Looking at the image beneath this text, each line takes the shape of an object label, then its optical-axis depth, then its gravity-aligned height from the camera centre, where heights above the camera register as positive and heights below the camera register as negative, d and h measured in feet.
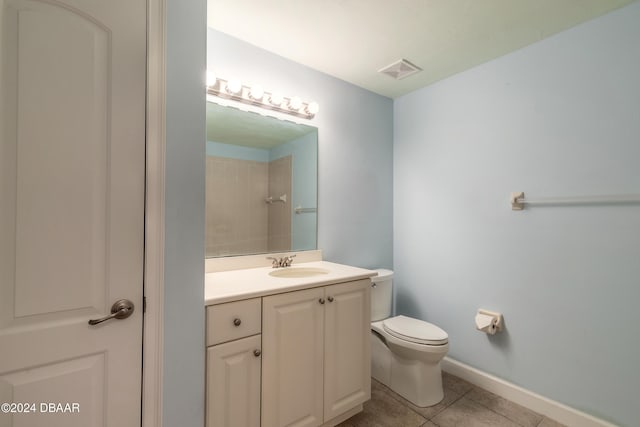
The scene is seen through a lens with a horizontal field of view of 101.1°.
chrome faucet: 5.81 -1.06
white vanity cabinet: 4.02 -2.38
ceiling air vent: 6.36 +3.66
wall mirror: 5.32 +0.69
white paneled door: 2.53 +0.06
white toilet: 5.53 -3.14
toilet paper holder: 5.93 -2.43
